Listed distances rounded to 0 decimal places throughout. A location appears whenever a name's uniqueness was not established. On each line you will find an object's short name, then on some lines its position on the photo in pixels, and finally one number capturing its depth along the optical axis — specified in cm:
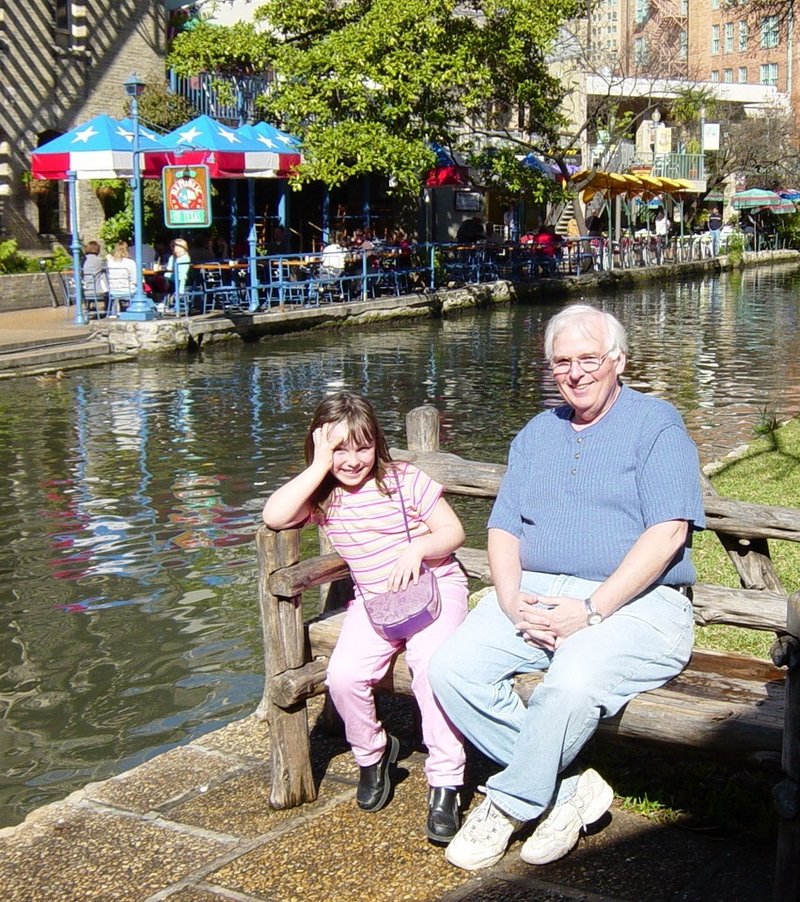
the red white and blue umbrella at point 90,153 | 2147
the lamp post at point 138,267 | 2062
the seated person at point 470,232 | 3562
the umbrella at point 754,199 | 5447
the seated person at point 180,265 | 2186
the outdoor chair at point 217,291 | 2292
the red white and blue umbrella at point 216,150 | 2120
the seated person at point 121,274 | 2162
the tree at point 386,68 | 2530
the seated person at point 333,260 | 2614
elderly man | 360
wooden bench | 325
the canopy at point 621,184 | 3666
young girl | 391
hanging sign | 2089
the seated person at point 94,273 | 2244
